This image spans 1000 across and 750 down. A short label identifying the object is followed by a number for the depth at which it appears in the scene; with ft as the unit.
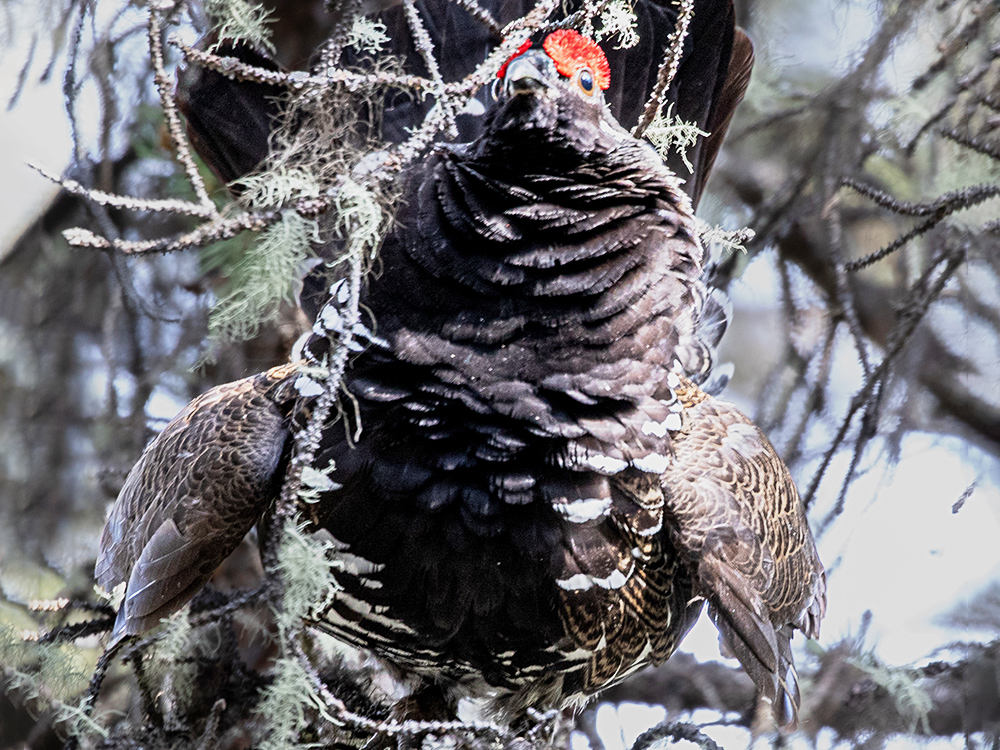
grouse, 18.94
